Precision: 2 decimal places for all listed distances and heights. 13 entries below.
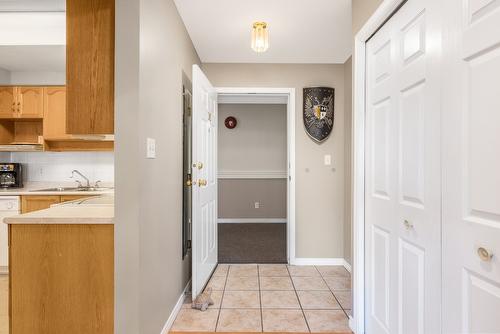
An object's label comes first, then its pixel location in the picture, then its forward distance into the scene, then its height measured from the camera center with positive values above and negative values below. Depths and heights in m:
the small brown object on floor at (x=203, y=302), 2.30 -1.09
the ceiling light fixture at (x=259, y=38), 2.29 +1.02
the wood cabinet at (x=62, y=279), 1.55 -0.60
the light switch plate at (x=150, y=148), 1.63 +0.11
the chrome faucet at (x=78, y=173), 3.68 -0.10
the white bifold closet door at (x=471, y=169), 0.92 -0.01
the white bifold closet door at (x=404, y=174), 1.22 -0.04
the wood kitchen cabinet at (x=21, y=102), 3.44 +0.77
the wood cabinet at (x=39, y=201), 3.10 -0.36
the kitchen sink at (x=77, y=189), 3.31 -0.26
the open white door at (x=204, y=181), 2.42 -0.13
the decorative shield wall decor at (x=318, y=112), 3.31 +0.63
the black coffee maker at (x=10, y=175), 3.39 -0.09
